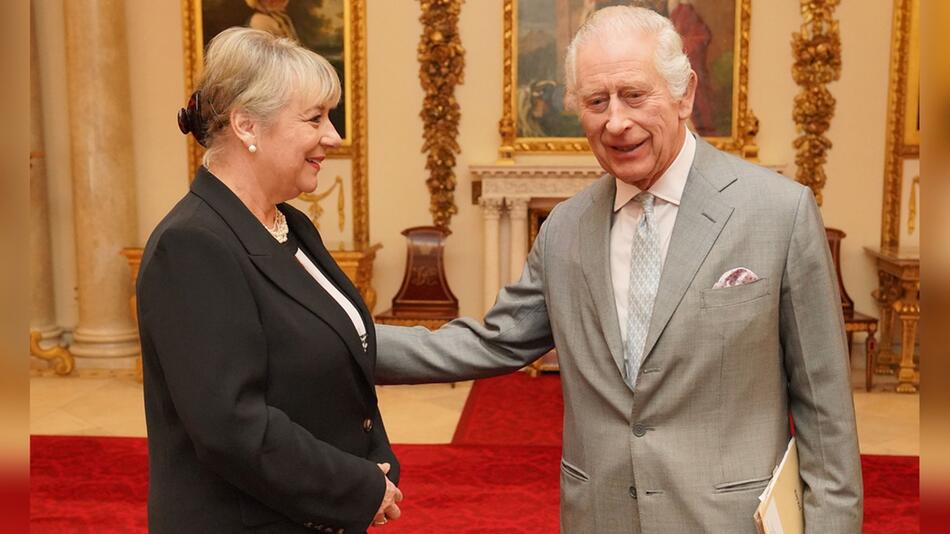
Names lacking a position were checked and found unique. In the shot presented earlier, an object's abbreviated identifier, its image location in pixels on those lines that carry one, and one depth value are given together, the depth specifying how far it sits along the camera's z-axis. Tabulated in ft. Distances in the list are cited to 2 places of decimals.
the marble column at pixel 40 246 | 28.81
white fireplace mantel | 27.32
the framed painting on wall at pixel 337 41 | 28.27
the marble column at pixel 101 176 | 27.40
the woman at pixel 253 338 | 6.01
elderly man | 6.63
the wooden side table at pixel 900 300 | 25.22
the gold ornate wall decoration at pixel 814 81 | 27.45
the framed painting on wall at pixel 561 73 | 27.71
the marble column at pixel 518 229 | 27.63
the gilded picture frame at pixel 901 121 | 27.17
